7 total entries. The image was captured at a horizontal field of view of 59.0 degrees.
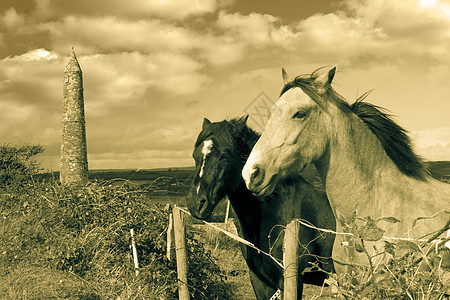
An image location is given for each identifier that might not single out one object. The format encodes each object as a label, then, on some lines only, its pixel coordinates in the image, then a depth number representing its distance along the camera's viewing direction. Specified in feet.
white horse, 9.55
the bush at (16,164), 35.29
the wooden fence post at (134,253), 18.38
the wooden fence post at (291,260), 10.03
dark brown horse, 12.73
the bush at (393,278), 6.35
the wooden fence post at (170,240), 17.03
